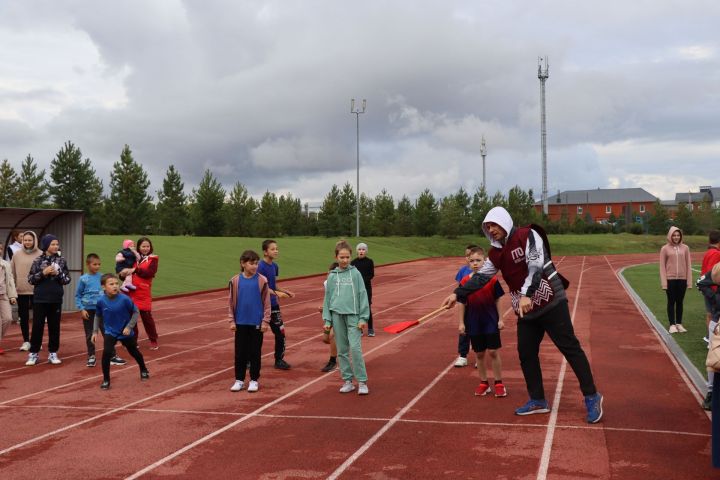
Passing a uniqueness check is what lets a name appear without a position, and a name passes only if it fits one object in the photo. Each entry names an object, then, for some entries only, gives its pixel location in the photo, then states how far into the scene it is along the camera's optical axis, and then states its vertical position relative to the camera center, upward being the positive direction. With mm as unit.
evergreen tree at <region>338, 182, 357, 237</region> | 74062 +2391
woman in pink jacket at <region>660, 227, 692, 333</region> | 11508 -771
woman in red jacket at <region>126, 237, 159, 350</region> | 10445 -661
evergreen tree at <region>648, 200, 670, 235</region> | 85062 +946
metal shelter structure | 16375 -13
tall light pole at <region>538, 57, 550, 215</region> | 79875 +12947
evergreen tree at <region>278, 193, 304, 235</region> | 73062 +1658
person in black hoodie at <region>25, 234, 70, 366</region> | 9602 -917
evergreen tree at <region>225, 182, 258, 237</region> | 65375 +1648
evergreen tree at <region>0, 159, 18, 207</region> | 62831 +4744
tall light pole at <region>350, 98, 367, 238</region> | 54953 +8540
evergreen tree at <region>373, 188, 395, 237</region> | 74312 +1772
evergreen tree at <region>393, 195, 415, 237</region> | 73562 +1251
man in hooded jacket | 6043 -591
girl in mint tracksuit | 7590 -925
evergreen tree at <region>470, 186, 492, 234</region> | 76094 +2818
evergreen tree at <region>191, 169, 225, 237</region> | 64250 +2014
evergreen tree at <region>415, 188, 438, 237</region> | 72125 +1527
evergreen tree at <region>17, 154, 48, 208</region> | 62469 +4547
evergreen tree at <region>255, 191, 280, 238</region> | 66438 +1137
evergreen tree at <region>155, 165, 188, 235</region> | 64312 +2499
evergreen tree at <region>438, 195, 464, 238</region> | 68562 +1121
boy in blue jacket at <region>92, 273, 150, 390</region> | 8281 -1064
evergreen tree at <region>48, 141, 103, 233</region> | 63188 +4995
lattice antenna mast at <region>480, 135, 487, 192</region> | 81250 +9895
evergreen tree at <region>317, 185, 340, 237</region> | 72188 +1493
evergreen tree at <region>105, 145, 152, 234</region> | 60156 +3146
